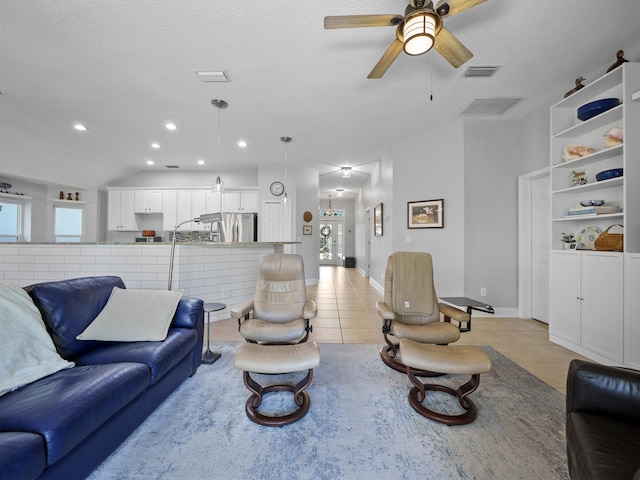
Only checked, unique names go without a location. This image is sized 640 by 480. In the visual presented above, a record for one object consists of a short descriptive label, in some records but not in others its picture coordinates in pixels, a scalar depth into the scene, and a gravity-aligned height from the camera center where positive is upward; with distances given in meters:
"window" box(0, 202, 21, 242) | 5.12 +0.38
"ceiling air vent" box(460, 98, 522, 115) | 3.24 +1.77
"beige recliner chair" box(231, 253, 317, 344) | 2.18 -0.62
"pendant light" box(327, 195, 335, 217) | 11.33 +1.26
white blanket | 1.26 -0.56
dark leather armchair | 0.90 -0.75
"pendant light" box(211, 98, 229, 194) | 3.26 +1.77
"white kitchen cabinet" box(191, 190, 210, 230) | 6.25 +0.92
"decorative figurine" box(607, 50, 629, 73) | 2.33 +1.67
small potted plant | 2.93 +0.02
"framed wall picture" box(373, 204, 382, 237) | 5.63 +0.47
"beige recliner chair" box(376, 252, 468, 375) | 2.17 -0.62
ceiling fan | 1.64 +1.45
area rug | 1.30 -1.15
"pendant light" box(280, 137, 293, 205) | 4.55 +1.81
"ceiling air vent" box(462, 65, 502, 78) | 2.61 +1.77
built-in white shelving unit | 2.27 +0.17
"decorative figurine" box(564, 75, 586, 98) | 2.68 +1.64
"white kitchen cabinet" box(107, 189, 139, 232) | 6.32 +0.75
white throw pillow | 1.78 -0.56
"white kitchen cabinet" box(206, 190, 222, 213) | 6.21 +0.91
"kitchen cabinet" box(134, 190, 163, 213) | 6.31 +0.97
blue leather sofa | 0.99 -0.73
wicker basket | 2.38 +0.01
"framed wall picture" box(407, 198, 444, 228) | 3.96 +0.44
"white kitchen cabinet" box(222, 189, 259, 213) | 6.25 +0.97
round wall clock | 6.11 +1.28
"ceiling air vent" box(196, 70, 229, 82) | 2.68 +1.75
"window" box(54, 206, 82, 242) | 5.95 +0.39
